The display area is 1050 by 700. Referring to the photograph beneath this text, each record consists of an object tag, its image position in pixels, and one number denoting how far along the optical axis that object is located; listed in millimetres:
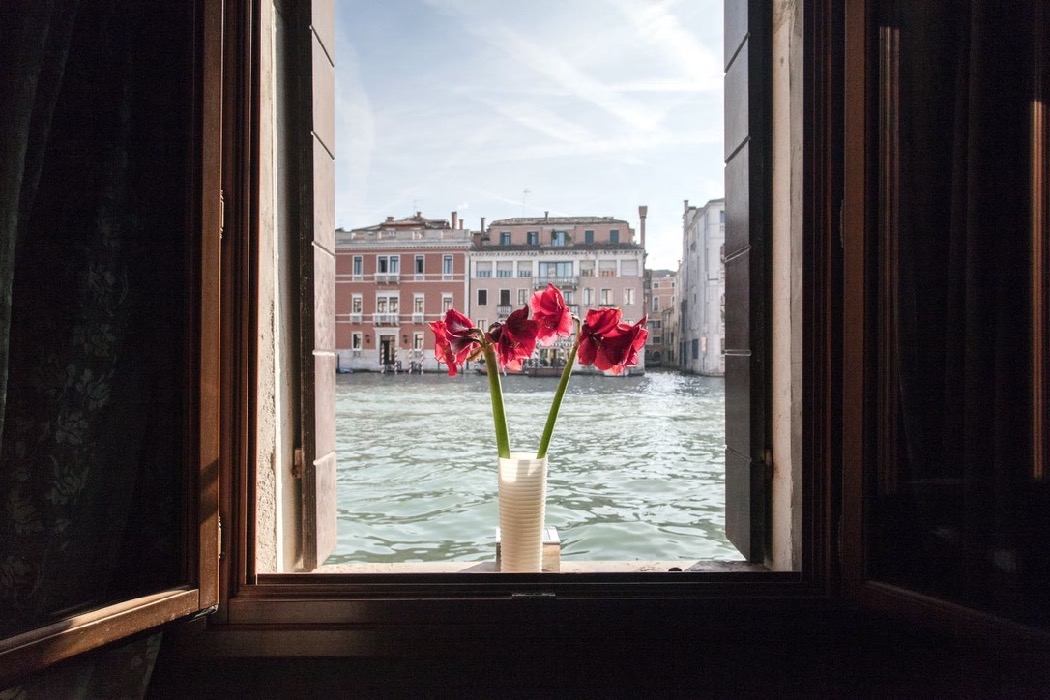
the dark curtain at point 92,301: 693
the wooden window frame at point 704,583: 820
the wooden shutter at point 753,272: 1031
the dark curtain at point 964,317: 727
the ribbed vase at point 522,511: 929
